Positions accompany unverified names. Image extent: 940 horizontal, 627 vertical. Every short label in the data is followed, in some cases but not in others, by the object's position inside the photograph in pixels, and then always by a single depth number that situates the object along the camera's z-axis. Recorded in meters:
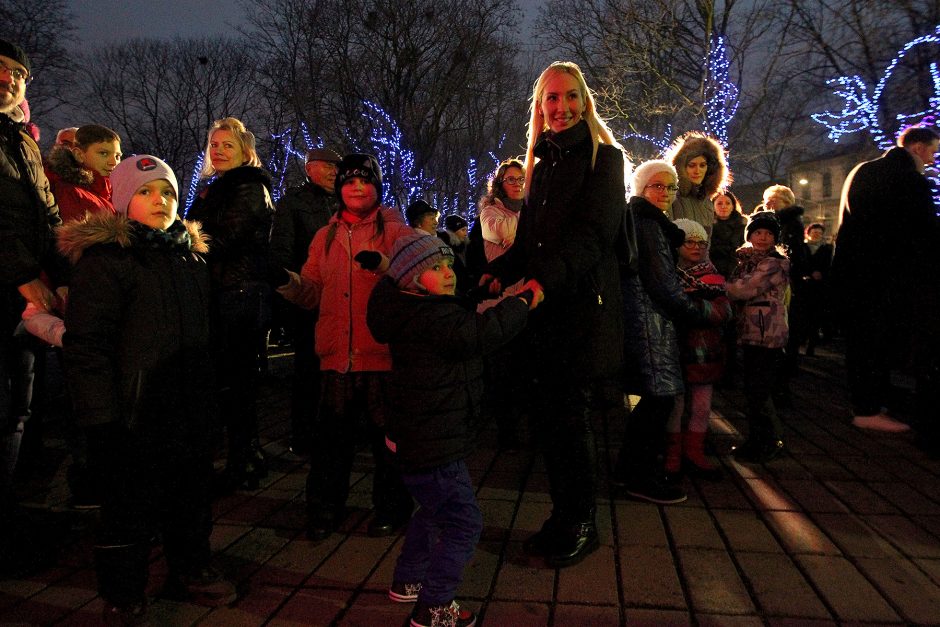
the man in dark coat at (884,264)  5.11
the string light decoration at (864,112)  11.26
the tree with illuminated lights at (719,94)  15.75
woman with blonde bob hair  3.69
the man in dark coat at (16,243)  2.90
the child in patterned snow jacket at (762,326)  4.42
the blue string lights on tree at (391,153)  22.39
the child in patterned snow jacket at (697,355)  3.92
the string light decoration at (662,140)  19.55
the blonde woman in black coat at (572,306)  2.86
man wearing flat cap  3.99
